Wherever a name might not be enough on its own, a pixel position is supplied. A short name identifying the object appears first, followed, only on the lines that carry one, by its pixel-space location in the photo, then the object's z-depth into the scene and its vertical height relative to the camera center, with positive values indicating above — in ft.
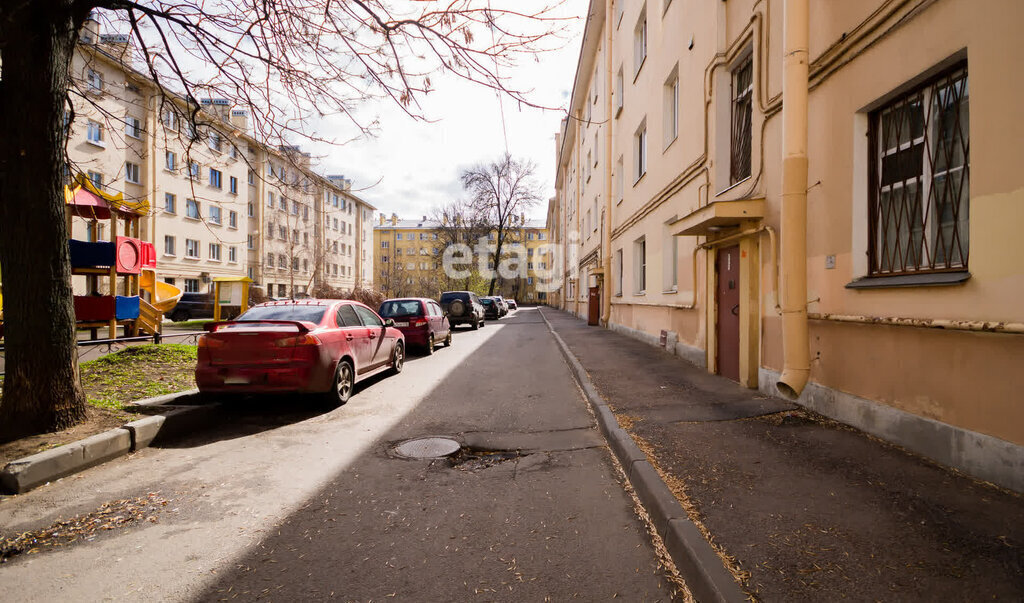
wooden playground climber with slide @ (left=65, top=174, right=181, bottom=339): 36.14 +2.64
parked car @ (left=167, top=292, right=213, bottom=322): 80.23 -1.83
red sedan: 20.26 -2.46
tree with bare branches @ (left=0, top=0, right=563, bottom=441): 15.03 +3.44
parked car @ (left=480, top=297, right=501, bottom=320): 108.68 -2.53
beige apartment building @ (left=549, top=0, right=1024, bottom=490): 11.57 +2.79
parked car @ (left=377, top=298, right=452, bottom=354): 44.14 -2.15
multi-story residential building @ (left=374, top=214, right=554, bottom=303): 177.27 +18.89
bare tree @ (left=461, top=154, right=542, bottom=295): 146.61 +30.10
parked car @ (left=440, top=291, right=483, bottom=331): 75.31 -1.65
